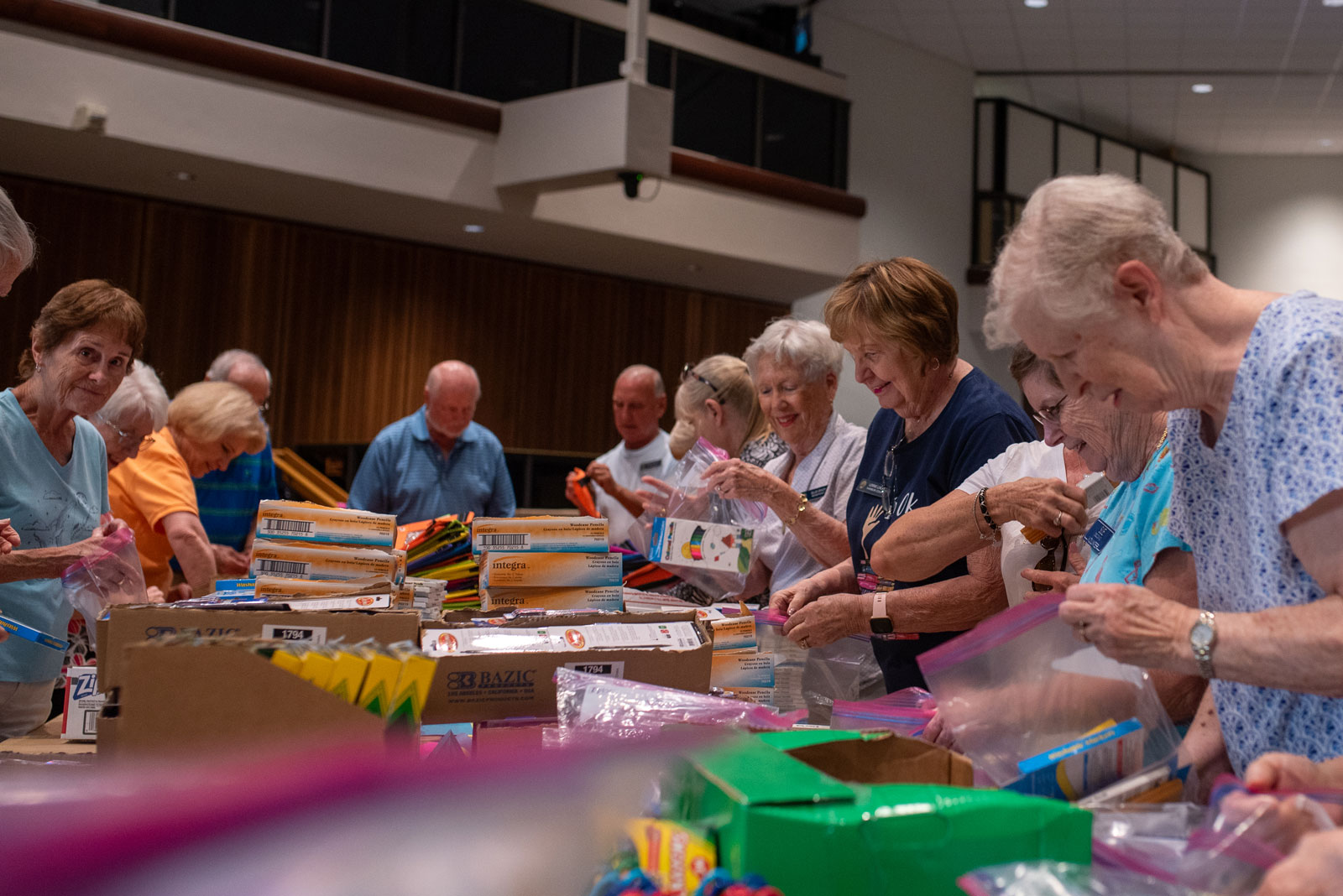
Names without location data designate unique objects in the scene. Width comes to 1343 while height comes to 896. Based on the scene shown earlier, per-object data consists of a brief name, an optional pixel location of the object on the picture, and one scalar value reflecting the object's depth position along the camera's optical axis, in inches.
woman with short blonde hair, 129.7
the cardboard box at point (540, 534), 80.3
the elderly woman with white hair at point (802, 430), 115.1
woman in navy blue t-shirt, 83.2
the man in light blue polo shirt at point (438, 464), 203.0
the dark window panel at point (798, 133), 375.1
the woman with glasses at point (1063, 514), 59.2
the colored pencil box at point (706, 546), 99.1
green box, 36.0
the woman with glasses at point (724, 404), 145.7
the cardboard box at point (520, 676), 62.3
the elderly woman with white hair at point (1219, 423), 43.4
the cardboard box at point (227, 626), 61.8
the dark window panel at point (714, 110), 355.3
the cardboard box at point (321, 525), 74.9
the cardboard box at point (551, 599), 79.5
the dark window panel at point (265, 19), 262.5
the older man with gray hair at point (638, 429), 208.5
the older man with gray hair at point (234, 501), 160.7
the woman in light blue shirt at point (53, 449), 92.0
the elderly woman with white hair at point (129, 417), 126.3
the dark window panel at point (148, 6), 250.8
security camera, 272.8
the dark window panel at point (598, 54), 331.3
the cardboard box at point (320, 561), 74.0
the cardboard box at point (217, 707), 43.1
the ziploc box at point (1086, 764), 46.1
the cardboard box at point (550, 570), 79.3
